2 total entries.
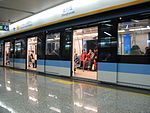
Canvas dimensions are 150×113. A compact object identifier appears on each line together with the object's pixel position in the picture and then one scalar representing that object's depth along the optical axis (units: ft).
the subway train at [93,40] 12.75
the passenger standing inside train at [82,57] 27.22
